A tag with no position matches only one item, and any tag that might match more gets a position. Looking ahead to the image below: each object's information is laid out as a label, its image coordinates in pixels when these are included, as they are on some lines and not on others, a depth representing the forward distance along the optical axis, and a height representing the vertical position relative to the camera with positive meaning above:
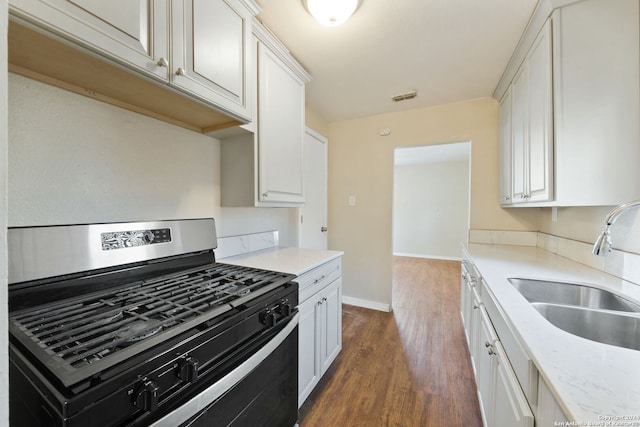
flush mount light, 1.27 +1.10
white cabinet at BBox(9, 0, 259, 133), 0.71 +0.55
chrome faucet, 0.96 -0.12
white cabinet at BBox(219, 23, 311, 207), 1.49 +0.47
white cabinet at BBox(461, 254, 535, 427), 0.75 -0.65
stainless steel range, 0.52 -0.33
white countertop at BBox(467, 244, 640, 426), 0.46 -0.37
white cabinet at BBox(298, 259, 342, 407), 1.38 -0.73
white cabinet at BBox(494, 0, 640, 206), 1.11 +0.57
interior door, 2.68 +0.21
